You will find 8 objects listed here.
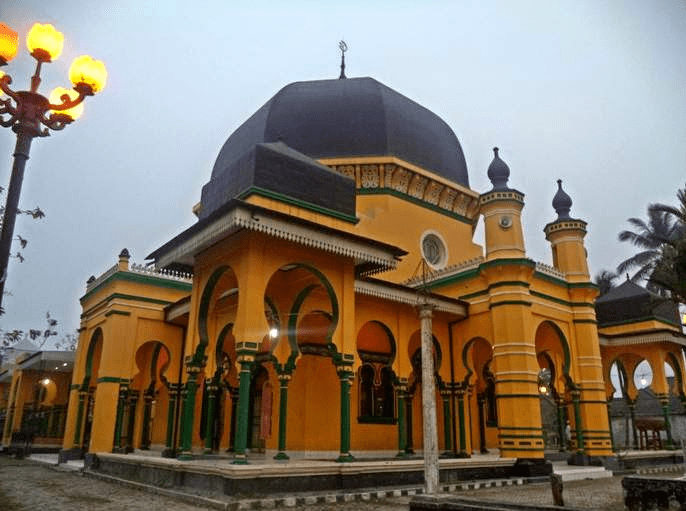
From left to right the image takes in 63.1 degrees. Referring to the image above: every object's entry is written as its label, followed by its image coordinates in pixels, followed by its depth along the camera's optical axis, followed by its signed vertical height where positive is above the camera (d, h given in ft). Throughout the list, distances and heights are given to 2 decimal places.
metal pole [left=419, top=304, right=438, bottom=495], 25.71 +0.47
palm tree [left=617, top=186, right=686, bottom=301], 44.96 +27.17
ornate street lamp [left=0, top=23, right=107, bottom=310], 18.43 +11.23
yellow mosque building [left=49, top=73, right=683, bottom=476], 38.17 +9.09
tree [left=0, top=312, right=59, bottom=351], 111.65 +16.86
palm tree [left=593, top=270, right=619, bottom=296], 116.78 +28.62
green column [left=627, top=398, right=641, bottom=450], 71.83 +1.48
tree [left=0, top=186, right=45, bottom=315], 17.26 +9.27
